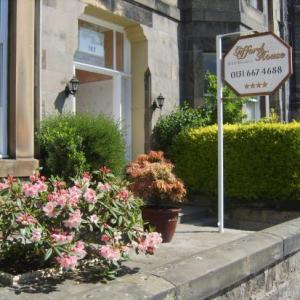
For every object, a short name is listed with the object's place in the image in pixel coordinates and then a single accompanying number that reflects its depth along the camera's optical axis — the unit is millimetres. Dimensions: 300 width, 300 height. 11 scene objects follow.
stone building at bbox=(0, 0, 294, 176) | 8633
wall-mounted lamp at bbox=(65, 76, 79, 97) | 10180
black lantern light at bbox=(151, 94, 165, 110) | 12695
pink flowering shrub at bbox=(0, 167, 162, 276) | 3881
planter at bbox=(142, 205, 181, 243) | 7320
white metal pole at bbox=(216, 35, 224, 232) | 8516
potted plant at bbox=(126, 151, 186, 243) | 7285
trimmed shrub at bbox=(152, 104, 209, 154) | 12445
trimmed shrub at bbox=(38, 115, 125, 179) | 8641
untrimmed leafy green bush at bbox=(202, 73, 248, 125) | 13016
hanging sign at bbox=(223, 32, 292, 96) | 7758
